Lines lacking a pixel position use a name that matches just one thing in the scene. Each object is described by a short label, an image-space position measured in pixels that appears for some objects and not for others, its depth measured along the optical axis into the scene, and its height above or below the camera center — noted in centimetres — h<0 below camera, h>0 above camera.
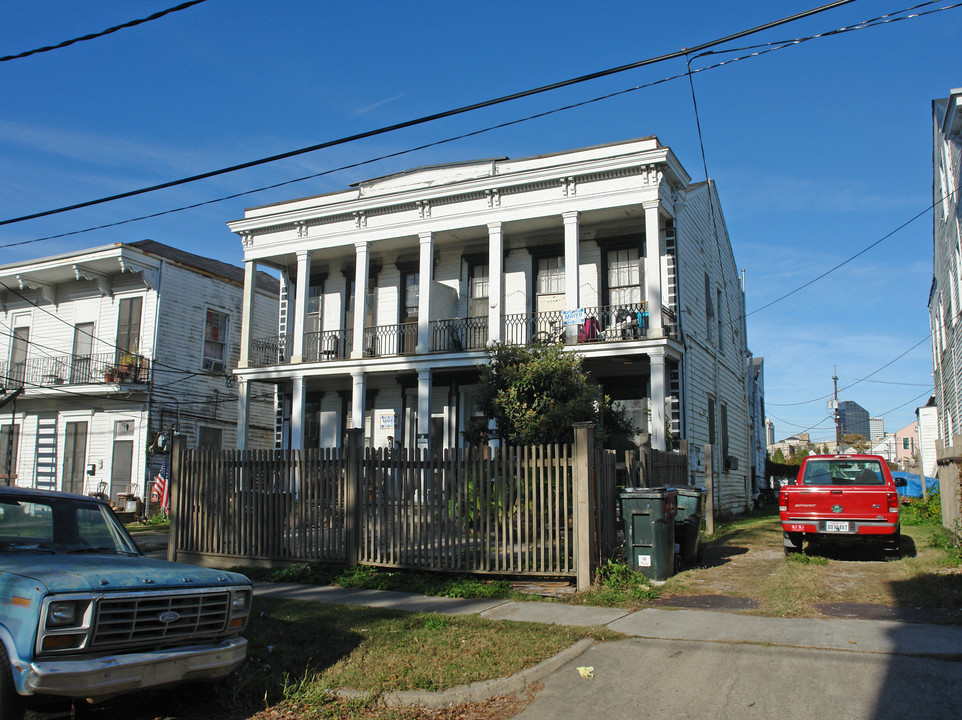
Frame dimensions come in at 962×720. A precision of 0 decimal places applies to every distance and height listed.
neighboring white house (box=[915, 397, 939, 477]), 3309 +142
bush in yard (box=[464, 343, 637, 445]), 1392 +127
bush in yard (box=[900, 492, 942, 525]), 1717 -117
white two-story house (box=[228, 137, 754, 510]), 1803 +465
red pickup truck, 1089 -64
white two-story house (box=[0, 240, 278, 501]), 2448 +333
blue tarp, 2417 -71
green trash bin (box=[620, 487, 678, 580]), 943 -88
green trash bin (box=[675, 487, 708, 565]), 1048 -87
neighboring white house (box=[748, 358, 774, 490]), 3175 +208
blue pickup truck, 428 -97
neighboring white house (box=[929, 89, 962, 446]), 1627 +565
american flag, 2169 -82
